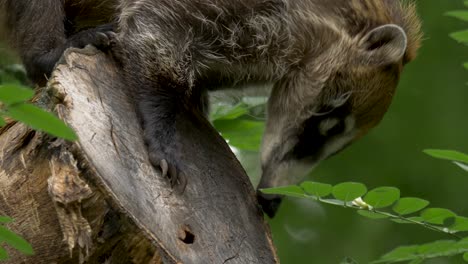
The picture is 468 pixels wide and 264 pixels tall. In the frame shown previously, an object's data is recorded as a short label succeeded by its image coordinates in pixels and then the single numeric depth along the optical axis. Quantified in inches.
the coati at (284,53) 467.5
